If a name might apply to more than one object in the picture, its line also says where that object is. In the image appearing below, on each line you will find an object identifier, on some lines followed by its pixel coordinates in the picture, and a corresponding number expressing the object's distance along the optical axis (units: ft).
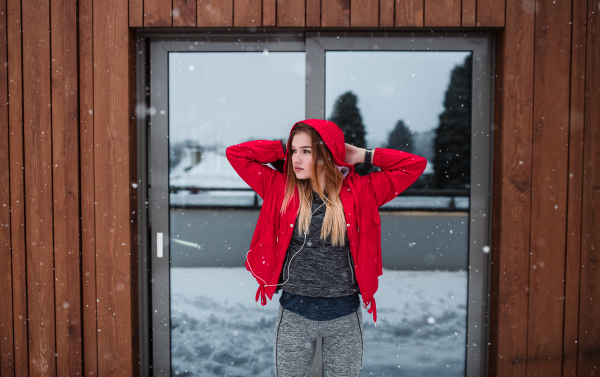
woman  5.03
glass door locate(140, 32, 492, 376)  7.36
